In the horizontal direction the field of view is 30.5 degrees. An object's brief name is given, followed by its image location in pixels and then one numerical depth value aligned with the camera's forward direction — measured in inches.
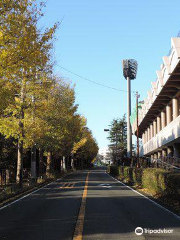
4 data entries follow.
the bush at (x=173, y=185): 502.3
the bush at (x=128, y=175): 1140.6
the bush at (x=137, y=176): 966.4
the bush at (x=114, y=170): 1676.3
